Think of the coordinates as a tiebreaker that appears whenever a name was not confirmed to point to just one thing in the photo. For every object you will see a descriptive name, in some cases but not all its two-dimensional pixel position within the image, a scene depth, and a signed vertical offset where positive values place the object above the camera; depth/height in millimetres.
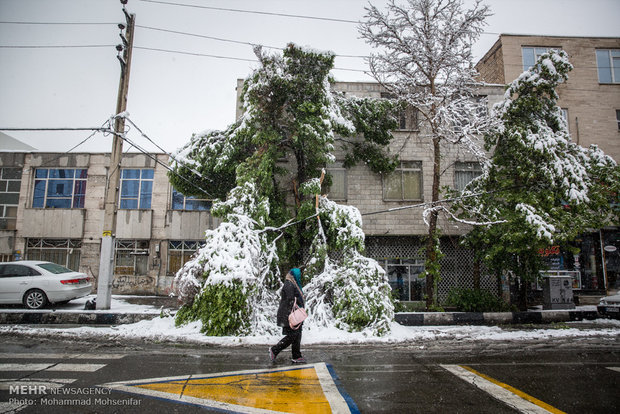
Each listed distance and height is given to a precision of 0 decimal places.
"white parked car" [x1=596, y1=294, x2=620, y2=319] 10594 -1398
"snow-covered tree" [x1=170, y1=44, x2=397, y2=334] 8141 +2594
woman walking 5770 -1098
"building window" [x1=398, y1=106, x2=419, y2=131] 14527 +6279
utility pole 10391 +2381
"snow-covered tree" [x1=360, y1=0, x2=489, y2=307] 11156 +6760
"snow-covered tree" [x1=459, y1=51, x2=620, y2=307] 10156 +2664
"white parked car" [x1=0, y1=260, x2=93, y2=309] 10727 -1069
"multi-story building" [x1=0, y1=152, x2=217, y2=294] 17969 +2040
